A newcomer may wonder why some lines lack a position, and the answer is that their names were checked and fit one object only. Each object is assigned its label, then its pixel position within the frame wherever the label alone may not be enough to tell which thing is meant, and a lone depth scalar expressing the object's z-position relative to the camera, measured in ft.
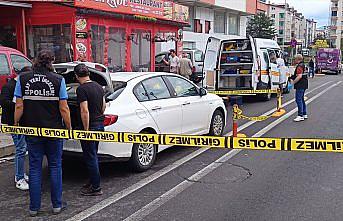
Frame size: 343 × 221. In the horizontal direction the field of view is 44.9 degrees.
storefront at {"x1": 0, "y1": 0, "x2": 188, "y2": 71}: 41.01
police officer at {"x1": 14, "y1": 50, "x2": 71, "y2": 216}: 14.96
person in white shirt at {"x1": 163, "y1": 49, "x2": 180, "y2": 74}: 49.60
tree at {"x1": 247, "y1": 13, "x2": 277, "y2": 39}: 242.17
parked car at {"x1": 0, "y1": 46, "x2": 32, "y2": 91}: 30.13
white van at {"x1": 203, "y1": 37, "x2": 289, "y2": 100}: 46.65
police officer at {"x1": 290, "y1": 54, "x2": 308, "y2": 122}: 35.27
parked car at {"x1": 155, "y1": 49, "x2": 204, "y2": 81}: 57.06
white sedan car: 19.21
